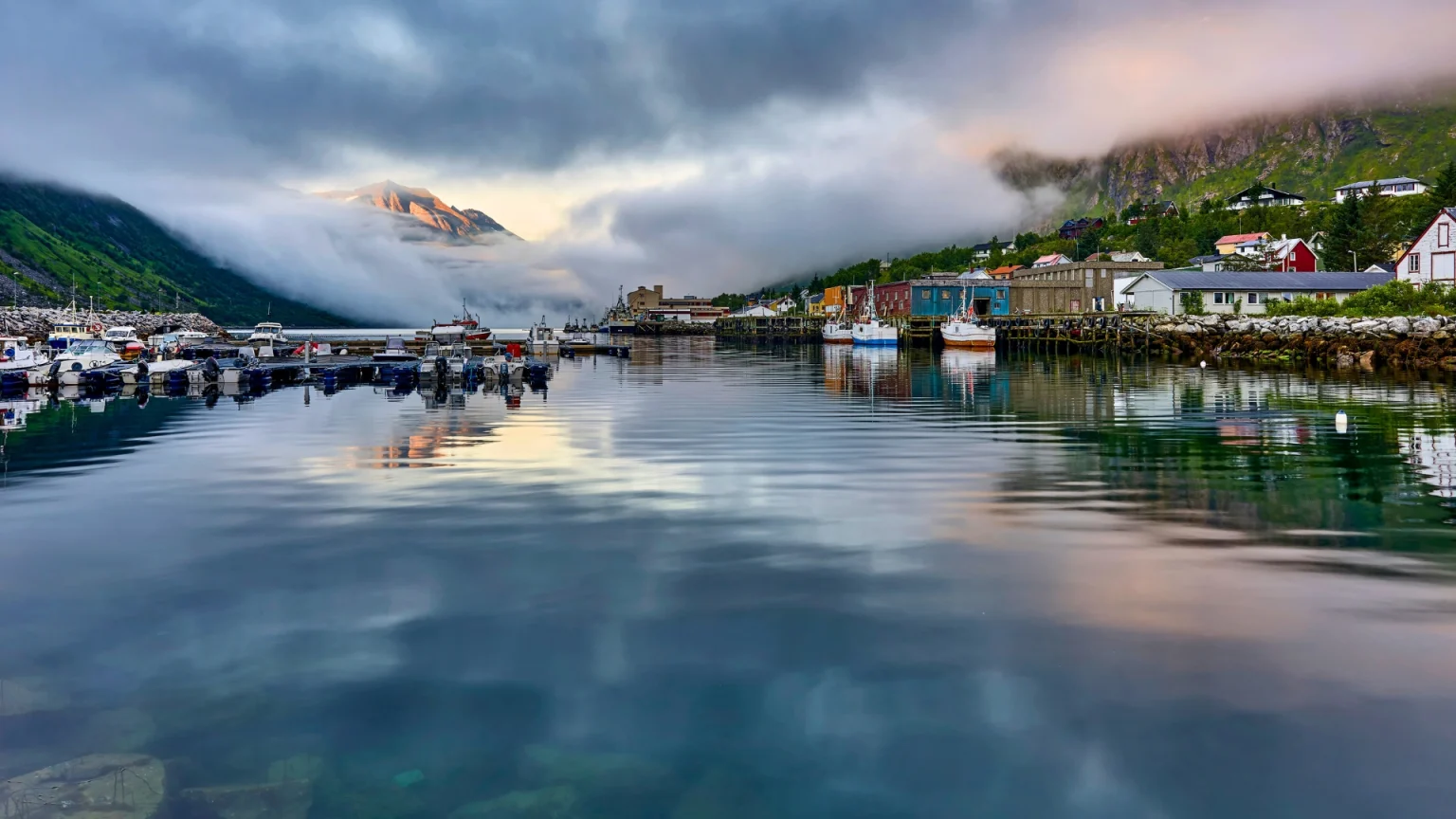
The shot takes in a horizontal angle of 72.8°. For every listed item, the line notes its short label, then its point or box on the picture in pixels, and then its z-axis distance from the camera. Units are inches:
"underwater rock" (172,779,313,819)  301.6
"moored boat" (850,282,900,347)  4768.7
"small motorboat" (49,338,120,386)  2145.7
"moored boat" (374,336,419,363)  2699.3
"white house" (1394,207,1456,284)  3154.5
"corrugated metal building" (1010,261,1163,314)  5068.9
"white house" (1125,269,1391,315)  3772.1
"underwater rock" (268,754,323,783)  322.7
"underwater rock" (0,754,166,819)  303.0
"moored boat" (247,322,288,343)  3412.9
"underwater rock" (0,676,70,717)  375.6
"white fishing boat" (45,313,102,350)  2933.1
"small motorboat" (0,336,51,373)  2249.3
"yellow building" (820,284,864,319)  7145.7
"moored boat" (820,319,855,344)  5433.1
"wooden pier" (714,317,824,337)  6973.4
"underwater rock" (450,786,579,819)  301.7
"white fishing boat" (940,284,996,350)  4067.4
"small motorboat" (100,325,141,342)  3710.6
